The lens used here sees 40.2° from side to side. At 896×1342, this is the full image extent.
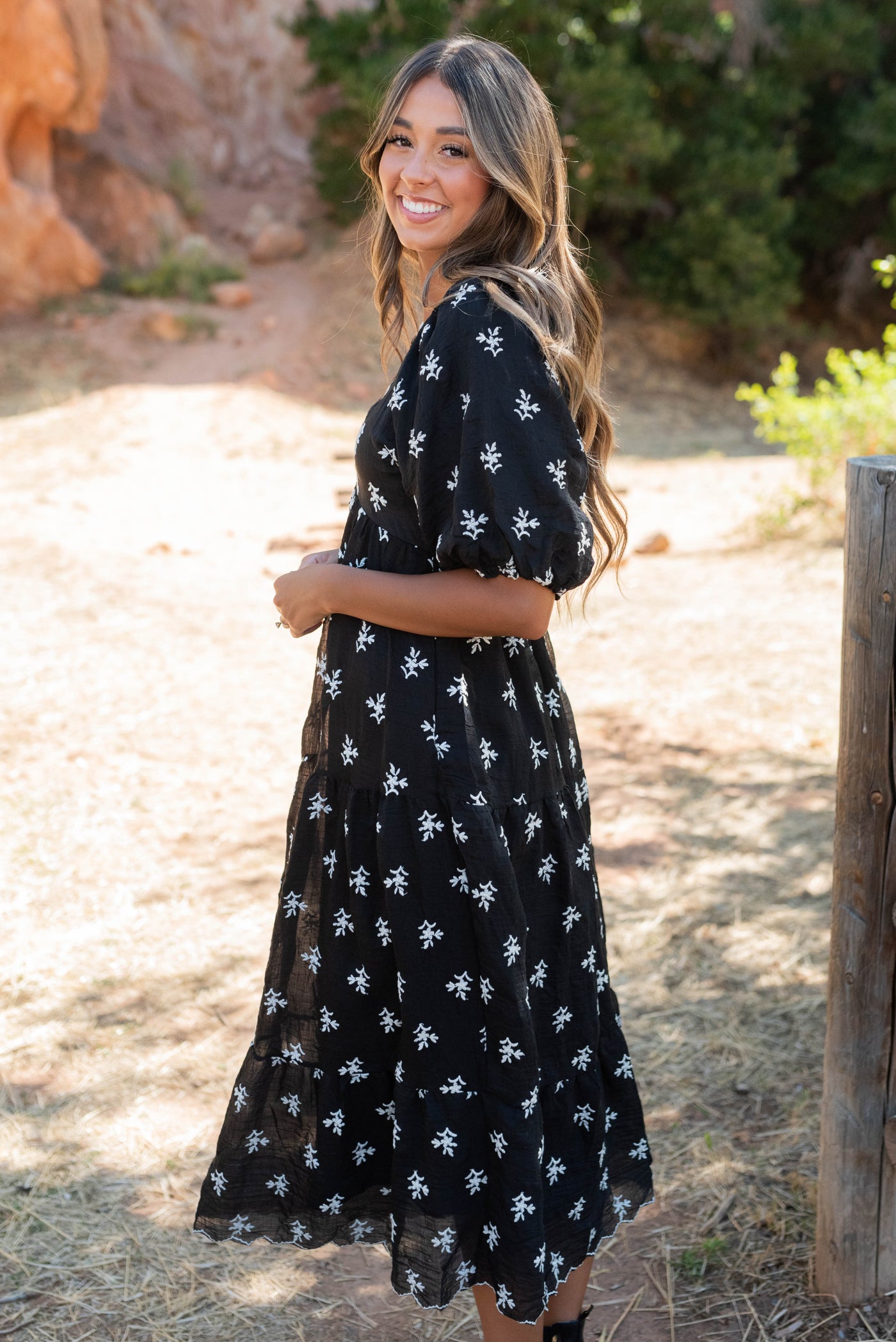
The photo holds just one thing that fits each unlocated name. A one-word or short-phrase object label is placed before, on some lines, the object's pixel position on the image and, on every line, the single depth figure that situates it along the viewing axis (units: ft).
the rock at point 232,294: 42.01
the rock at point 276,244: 45.75
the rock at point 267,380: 36.35
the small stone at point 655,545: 24.00
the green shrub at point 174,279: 41.96
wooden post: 5.82
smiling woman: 4.80
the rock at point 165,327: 39.22
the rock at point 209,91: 48.34
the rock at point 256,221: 47.09
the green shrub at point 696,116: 41.01
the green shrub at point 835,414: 21.50
